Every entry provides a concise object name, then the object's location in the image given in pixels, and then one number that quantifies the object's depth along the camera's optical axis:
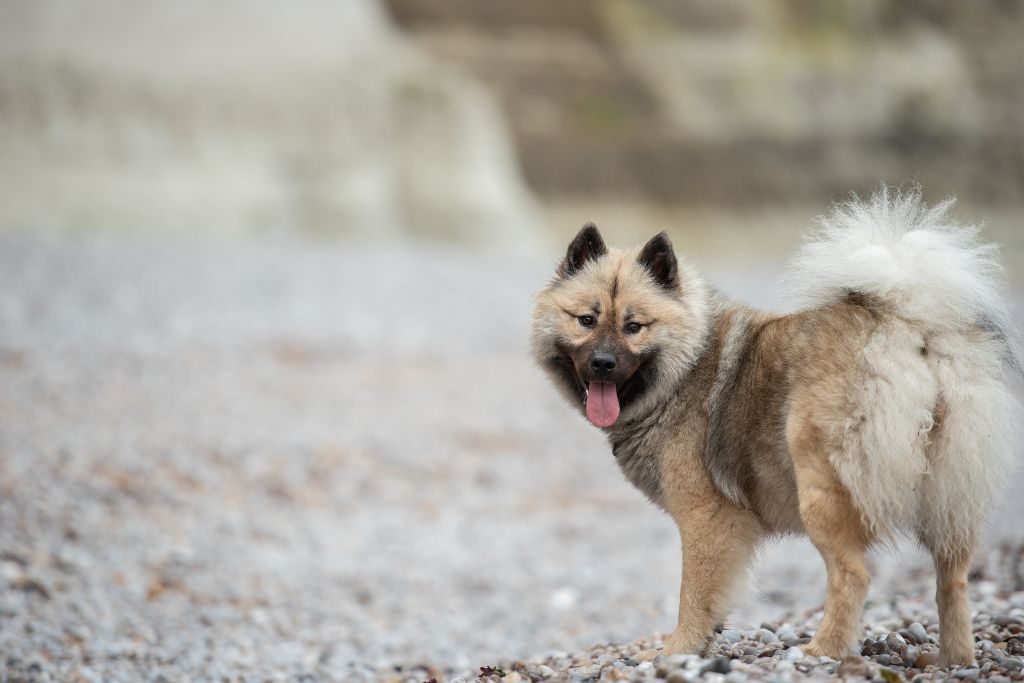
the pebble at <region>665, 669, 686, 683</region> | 6.93
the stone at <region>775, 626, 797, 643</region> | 9.05
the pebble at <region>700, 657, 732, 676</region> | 7.26
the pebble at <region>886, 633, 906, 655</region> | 8.57
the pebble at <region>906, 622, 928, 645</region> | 9.26
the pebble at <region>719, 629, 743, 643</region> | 9.23
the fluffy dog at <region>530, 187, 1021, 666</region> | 7.51
